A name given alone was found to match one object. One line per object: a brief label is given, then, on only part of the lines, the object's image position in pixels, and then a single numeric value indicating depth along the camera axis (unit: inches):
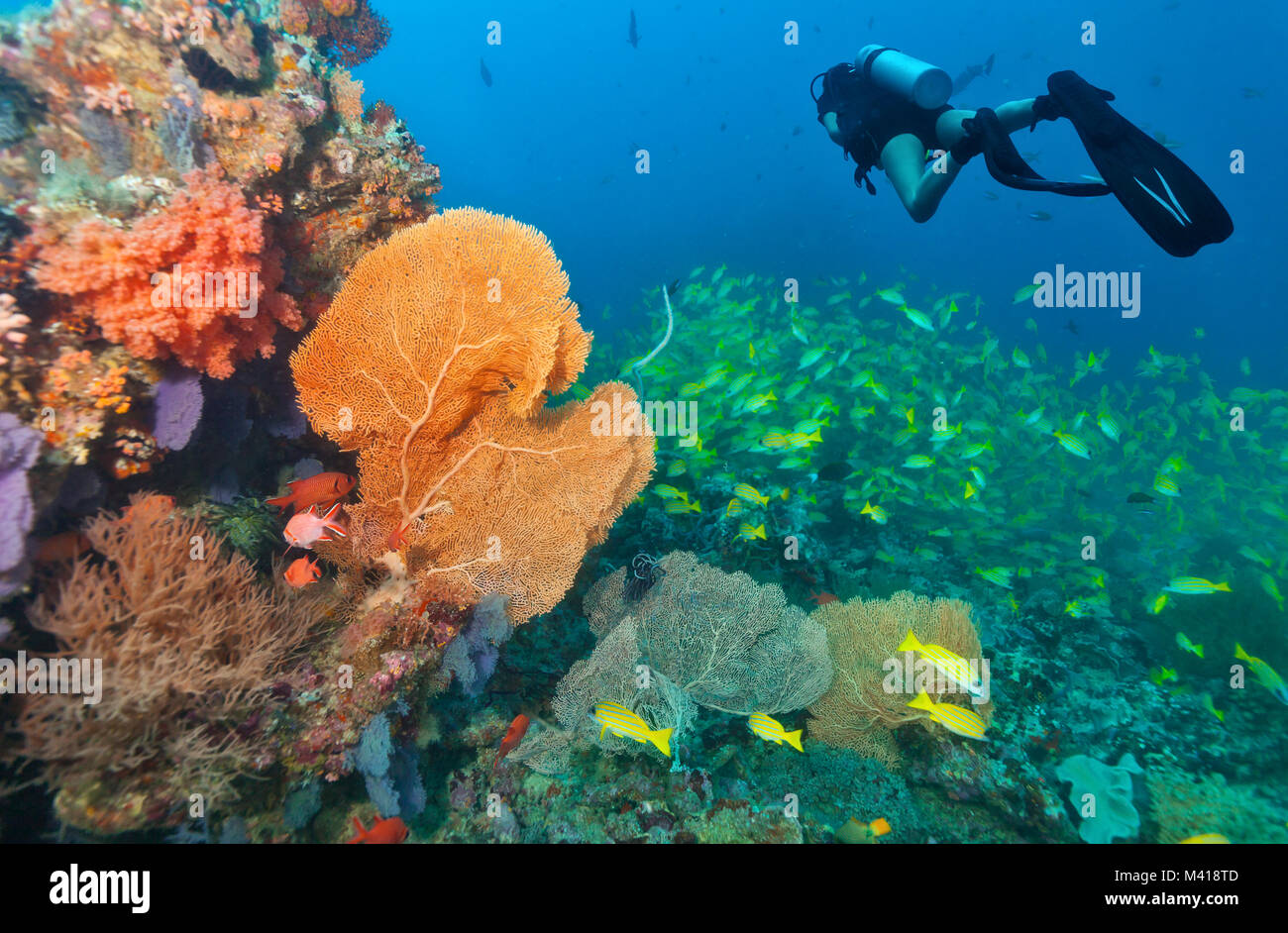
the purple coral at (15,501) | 101.0
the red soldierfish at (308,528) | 131.4
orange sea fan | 145.6
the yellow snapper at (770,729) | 151.7
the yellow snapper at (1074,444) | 307.9
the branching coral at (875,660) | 190.9
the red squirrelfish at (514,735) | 161.9
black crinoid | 199.2
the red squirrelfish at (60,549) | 116.9
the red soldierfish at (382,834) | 118.9
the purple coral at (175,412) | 129.7
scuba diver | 133.3
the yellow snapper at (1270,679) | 219.9
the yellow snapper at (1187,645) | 260.7
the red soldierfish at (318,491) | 148.6
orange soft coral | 114.0
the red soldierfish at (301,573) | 133.7
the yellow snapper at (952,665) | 151.4
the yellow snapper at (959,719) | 154.6
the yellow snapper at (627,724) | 137.3
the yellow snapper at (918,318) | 354.6
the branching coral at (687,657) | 159.5
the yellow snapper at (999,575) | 289.4
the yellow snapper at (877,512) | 295.9
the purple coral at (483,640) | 146.1
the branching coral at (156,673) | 102.3
